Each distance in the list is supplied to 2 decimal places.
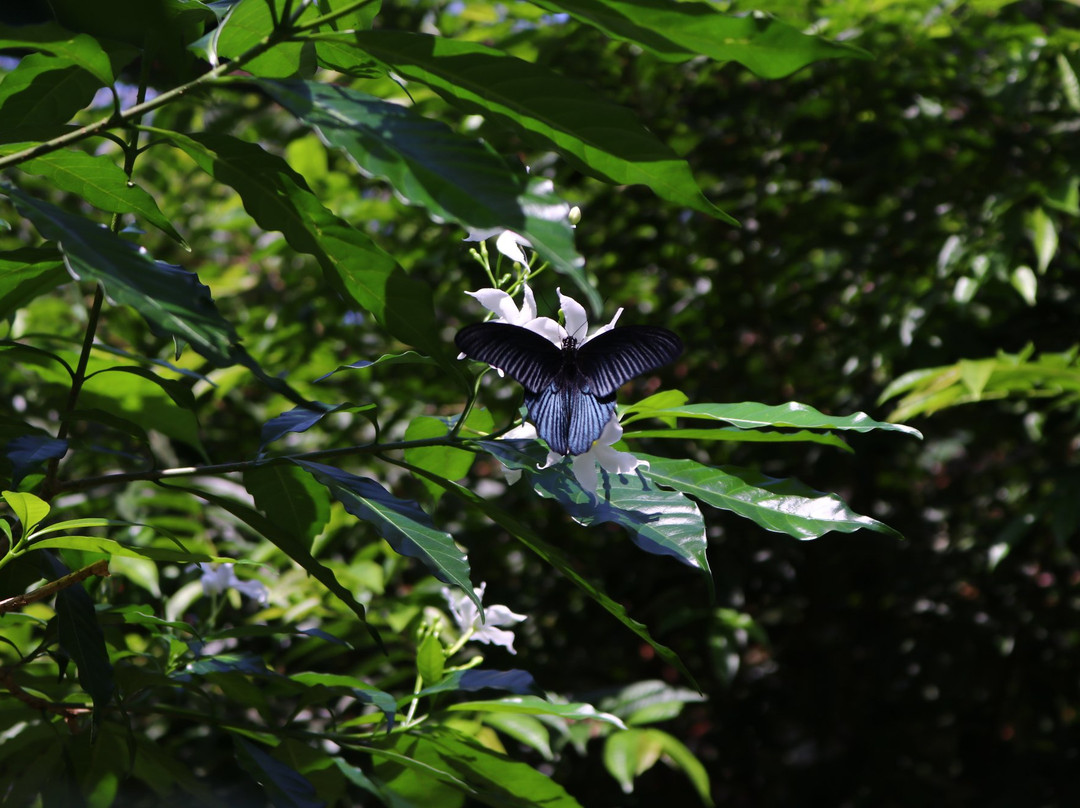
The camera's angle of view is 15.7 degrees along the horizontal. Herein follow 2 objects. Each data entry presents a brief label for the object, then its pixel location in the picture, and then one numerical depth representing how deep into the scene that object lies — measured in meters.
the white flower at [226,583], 2.33
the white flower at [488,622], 2.20
